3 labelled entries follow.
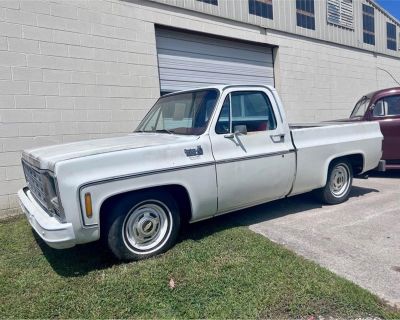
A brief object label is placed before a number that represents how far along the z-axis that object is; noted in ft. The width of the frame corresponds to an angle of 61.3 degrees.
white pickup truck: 10.38
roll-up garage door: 25.89
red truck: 23.72
